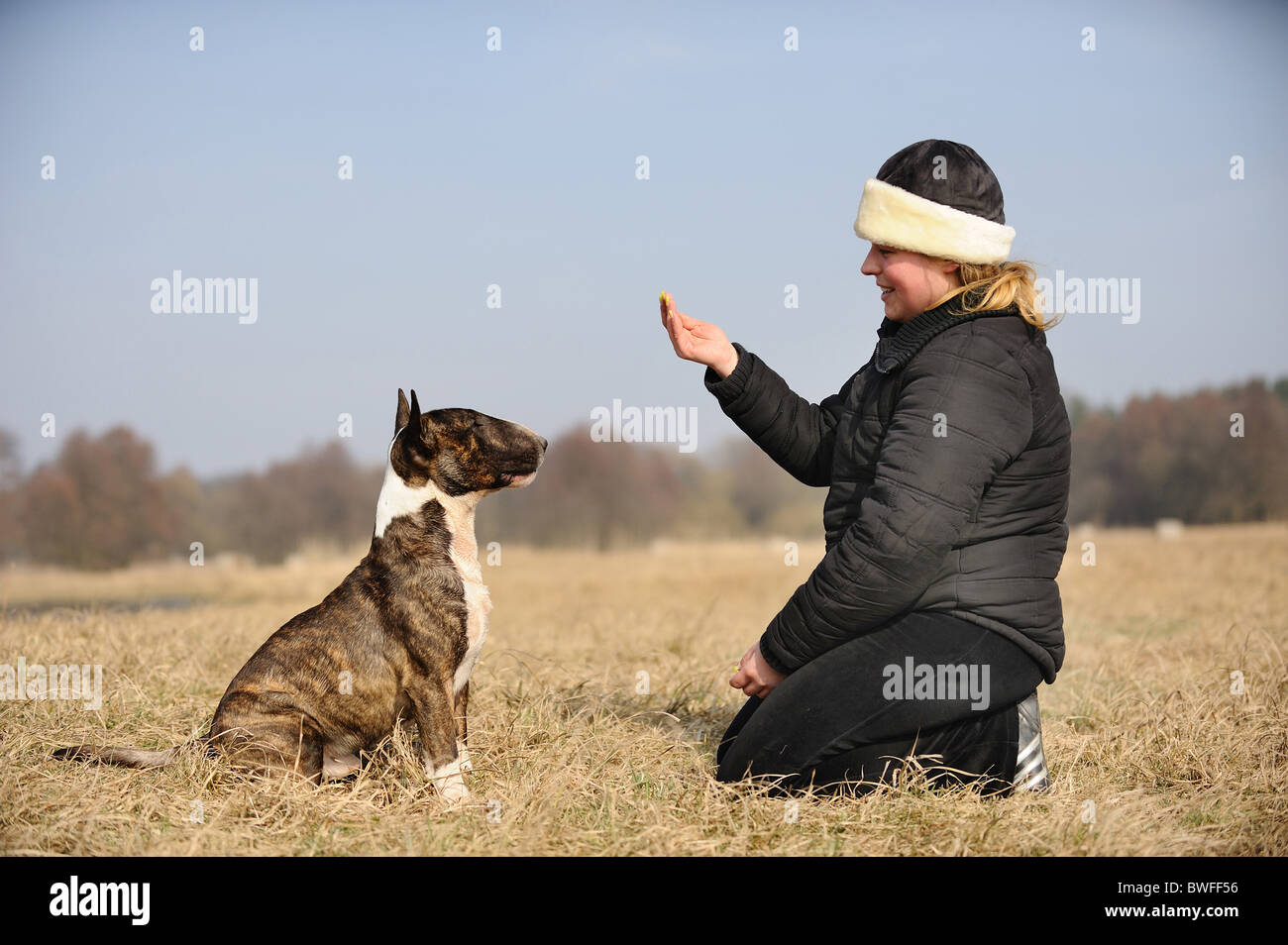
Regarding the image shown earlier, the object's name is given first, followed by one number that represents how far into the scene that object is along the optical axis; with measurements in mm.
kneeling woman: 3867
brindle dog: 4586
